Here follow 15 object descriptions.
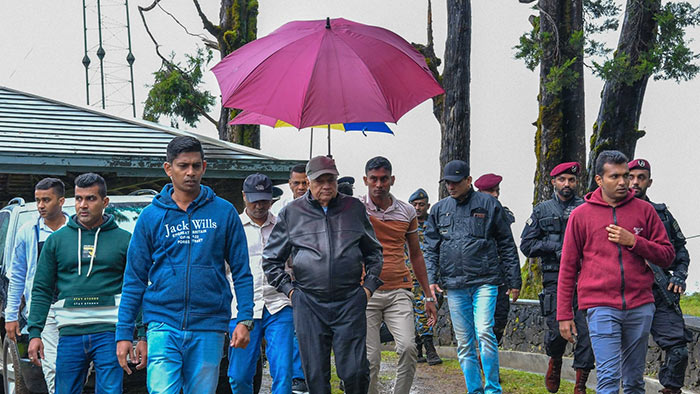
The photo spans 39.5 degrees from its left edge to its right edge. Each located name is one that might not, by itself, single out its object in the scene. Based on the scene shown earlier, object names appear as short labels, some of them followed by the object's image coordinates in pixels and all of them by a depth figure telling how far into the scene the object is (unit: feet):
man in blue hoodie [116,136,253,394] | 19.79
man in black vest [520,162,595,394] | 31.27
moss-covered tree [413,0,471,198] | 54.44
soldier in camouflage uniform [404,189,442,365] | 41.01
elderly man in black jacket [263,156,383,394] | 23.27
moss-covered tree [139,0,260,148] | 71.31
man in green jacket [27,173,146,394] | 23.48
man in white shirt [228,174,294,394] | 26.11
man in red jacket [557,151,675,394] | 22.84
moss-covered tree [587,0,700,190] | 48.11
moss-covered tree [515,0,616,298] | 50.80
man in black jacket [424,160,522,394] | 29.01
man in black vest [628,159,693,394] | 26.45
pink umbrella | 25.11
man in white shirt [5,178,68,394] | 25.21
